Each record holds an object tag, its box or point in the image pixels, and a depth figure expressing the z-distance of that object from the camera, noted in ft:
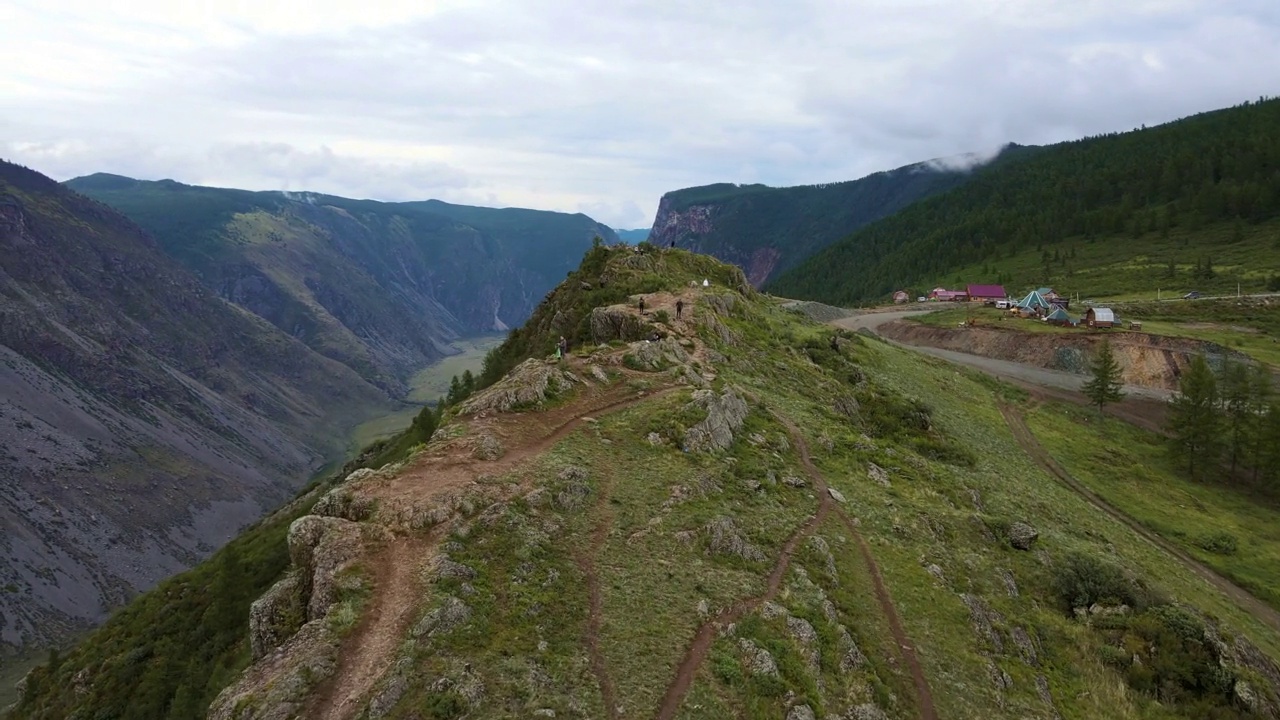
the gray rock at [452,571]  66.23
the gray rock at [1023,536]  105.60
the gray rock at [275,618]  66.08
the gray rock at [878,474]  118.16
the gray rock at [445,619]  58.80
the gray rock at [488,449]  92.95
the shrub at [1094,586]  93.30
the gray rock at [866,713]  61.62
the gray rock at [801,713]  58.75
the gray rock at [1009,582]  91.92
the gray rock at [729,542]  81.82
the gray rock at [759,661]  62.69
